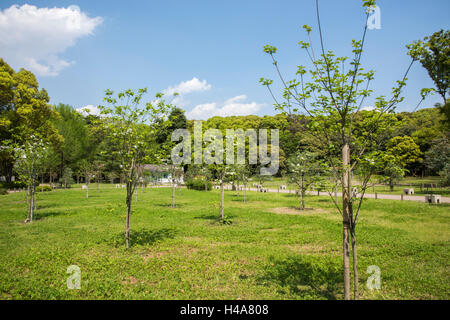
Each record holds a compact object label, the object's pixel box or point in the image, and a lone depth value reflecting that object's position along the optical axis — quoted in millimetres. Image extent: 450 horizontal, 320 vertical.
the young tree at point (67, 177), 32625
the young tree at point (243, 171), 18102
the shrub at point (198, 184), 32188
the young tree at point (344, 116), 3762
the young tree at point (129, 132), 7109
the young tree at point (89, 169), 23088
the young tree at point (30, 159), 11492
